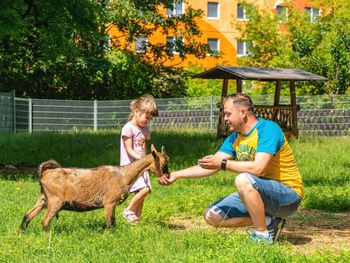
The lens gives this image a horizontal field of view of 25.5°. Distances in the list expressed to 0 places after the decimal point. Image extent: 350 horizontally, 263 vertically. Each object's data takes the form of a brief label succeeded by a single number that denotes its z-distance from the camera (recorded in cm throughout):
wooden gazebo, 2511
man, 771
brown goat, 816
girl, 930
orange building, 5734
